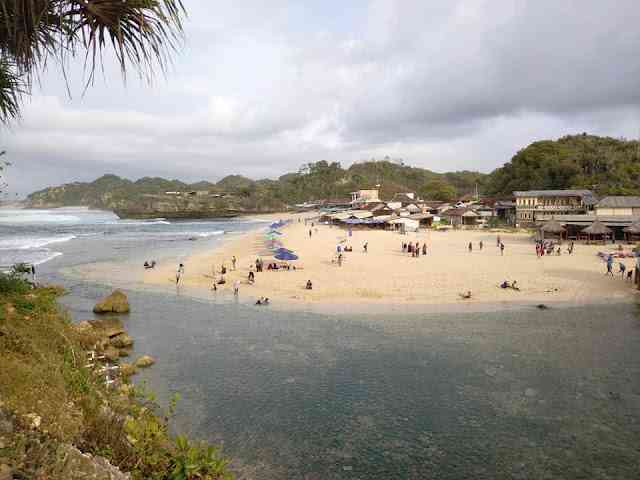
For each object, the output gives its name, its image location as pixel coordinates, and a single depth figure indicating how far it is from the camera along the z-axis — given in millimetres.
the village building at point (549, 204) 50344
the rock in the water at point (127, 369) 11902
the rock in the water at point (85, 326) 12773
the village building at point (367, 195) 107438
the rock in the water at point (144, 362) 12875
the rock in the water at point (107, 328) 14553
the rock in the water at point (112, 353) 12736
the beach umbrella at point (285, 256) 27547
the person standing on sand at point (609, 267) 24656
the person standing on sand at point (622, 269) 24048
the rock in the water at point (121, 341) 14375
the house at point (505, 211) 57991
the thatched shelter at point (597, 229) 36125
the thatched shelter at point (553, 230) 37812
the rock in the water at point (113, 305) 18469
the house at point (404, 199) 85588
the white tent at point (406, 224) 53969
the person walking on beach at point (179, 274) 24781
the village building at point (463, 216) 59031
